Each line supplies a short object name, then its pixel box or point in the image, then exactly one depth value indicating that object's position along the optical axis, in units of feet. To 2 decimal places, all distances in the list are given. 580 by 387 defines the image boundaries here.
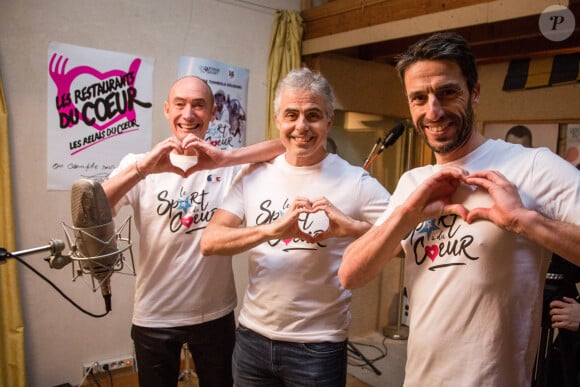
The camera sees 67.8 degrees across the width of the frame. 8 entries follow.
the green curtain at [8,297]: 7.45
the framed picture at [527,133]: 10.39
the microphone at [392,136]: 8.05
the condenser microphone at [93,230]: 3.20
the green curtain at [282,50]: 10.53
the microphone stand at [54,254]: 2.94
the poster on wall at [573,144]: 9.93
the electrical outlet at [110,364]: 8.66
